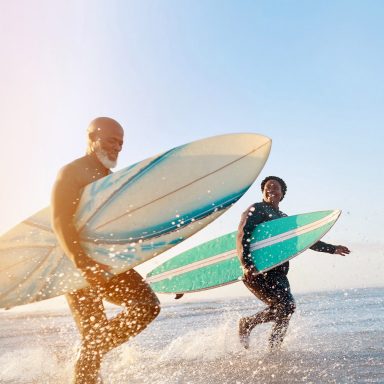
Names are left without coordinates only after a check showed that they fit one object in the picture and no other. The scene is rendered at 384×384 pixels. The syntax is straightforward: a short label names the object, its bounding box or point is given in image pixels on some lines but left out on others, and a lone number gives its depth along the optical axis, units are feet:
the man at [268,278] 15.84
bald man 9.06
